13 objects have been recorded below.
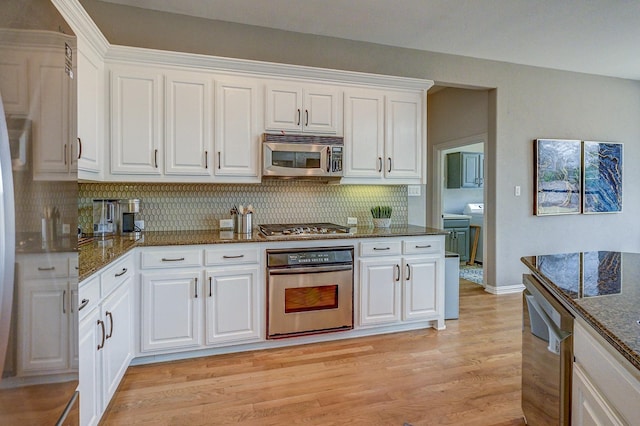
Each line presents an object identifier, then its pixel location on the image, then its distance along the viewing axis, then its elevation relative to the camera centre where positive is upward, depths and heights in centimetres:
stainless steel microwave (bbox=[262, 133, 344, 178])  299 +49
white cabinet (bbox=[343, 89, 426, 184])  328 +73
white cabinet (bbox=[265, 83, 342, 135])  306 +94
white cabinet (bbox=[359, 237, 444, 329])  302 -62
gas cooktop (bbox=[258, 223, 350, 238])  290 -16
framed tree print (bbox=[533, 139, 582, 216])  448 +48
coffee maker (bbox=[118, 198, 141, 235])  287 -3
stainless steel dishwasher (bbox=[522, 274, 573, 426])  129 -61
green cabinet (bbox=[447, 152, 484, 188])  649 +81
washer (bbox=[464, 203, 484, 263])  637 -11
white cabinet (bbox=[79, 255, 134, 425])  157 -67
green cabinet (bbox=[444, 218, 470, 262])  629 -45
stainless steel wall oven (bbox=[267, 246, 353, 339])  276 -65
